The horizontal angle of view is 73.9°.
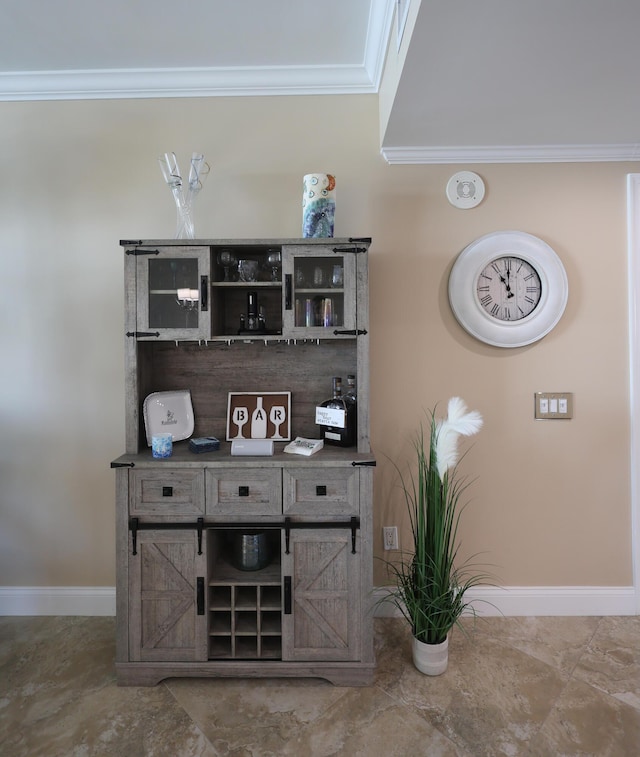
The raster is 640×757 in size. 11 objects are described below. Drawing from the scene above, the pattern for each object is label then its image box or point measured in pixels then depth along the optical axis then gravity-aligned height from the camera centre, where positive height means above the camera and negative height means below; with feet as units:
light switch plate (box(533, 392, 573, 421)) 7.24 -0.43
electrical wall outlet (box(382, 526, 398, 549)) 7.23 -2.65
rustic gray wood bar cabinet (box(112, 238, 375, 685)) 5.75 -1.88
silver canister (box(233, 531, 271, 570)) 6.11 -2.45
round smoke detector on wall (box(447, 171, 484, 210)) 7.17 +3.21
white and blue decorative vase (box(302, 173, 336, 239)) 6.32 +2.63
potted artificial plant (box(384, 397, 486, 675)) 5.89 -2.59
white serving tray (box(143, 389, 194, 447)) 6.49 -0.52
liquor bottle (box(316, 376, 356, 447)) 6.38 -0.62
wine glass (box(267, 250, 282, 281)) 6.44 +1.80
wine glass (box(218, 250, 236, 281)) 6.44 +1.84
